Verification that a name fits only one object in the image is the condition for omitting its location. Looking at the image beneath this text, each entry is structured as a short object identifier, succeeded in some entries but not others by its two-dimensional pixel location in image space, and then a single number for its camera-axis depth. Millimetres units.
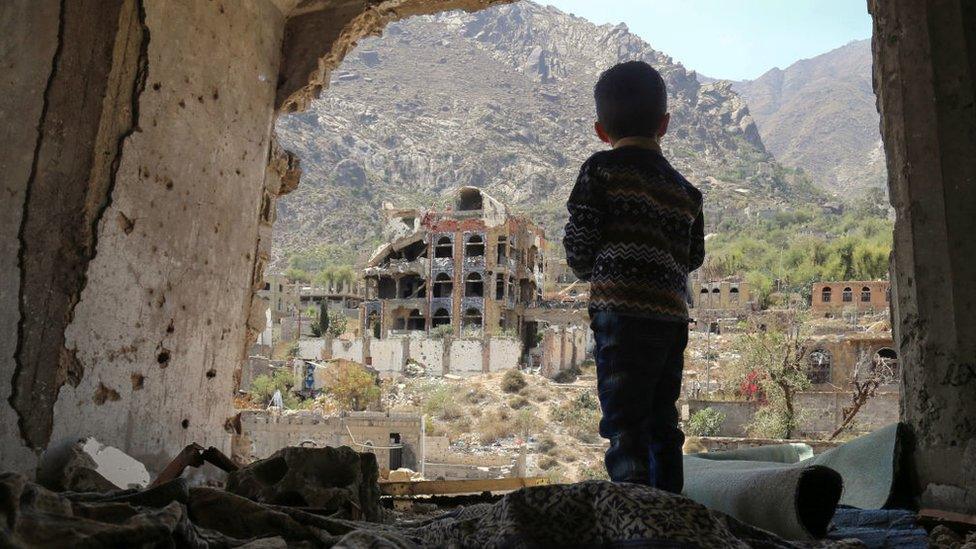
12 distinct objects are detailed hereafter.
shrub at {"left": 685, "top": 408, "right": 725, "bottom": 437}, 21078
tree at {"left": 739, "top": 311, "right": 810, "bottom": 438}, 19453
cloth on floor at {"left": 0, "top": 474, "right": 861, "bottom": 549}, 1363
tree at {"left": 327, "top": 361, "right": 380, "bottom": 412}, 28047
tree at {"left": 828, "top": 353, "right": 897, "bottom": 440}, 19433
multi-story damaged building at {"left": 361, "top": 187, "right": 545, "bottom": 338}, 38500
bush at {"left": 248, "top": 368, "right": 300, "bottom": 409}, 28547
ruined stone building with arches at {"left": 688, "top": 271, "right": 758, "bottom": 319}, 43094
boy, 2578
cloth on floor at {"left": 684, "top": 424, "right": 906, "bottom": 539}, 2309
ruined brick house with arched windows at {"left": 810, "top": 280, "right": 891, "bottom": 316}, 40562
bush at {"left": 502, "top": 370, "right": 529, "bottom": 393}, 29858
